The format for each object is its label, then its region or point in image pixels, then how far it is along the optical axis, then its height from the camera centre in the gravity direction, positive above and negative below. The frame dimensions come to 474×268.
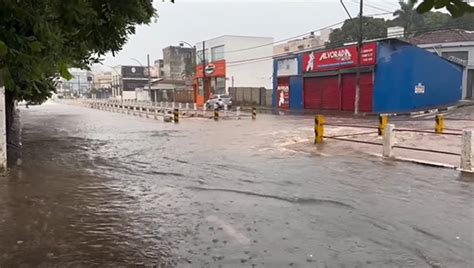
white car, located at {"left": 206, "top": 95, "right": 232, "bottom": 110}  48.31 -1.30
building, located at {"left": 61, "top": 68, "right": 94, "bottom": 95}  139.24 +0.94
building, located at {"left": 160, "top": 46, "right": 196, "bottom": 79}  93.62 +5.92
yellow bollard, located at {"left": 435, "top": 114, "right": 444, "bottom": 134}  17.14 -1.27
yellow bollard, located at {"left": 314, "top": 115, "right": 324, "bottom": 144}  15.82 -1.40
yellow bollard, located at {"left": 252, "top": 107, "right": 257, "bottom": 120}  31.39 -1.65
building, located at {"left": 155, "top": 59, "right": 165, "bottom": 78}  99.34 +4.66
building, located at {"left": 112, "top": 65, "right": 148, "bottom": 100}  108.94 +2.53
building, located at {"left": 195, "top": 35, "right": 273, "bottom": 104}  61.88 +3.44
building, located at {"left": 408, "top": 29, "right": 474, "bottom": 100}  47.75 +4.43
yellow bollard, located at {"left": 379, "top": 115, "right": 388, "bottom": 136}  14.94 -1.03
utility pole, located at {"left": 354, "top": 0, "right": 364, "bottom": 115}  32.34 +1.75
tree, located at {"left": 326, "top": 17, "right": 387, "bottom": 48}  58.50 +7.41
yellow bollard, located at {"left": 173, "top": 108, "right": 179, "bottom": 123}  29.20 -1.63
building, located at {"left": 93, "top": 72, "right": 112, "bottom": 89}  131.50 +2.86
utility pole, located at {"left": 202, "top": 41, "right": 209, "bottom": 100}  61.17 +2.91
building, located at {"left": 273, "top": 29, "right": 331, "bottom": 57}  86.12 +8.68
